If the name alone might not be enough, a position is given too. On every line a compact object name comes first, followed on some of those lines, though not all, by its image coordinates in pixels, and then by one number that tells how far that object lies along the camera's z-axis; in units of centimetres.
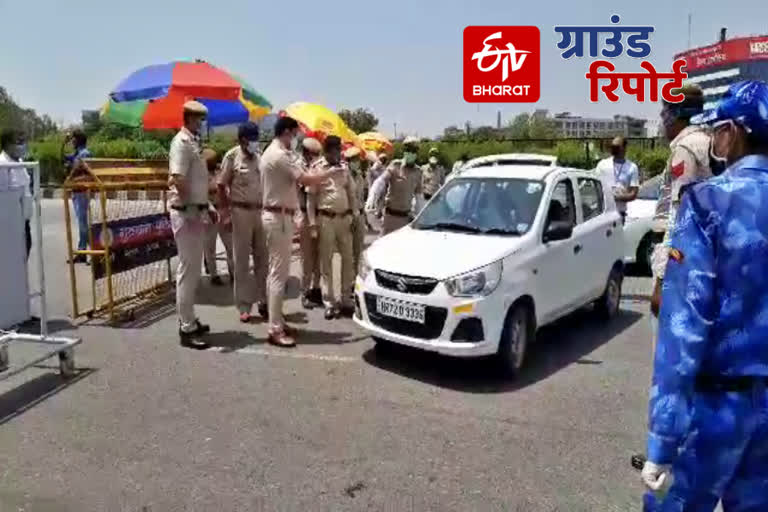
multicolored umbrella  978
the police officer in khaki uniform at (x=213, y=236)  839
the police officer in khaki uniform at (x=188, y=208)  609
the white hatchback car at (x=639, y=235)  1031
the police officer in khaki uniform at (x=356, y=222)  825
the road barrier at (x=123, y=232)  723
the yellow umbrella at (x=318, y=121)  1145
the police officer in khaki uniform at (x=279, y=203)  634
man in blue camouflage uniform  194
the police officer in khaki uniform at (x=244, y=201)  717
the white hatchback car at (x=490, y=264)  536
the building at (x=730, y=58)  6488
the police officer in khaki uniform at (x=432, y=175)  1322
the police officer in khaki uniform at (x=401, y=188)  894
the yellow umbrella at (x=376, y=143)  1609
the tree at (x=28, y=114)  4849
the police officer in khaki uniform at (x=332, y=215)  773
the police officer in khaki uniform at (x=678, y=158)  365
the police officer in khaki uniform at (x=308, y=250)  813
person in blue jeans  940
